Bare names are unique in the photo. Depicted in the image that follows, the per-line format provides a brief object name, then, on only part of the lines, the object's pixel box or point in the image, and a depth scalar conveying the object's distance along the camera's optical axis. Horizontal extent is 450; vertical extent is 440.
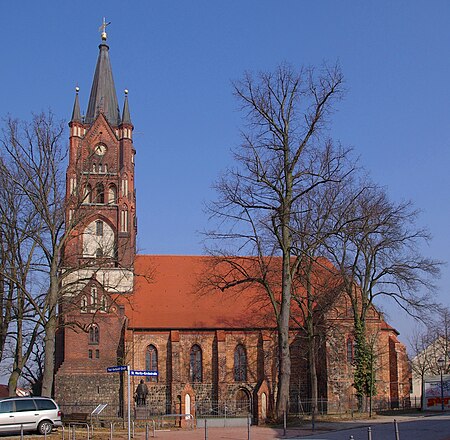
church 46.59
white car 24.19
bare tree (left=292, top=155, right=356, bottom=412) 31.27
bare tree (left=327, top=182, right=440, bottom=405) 37.06
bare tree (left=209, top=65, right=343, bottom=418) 30.61
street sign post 20.14
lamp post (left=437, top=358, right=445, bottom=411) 38.28
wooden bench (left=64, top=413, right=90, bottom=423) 29.43
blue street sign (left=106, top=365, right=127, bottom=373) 20.40
